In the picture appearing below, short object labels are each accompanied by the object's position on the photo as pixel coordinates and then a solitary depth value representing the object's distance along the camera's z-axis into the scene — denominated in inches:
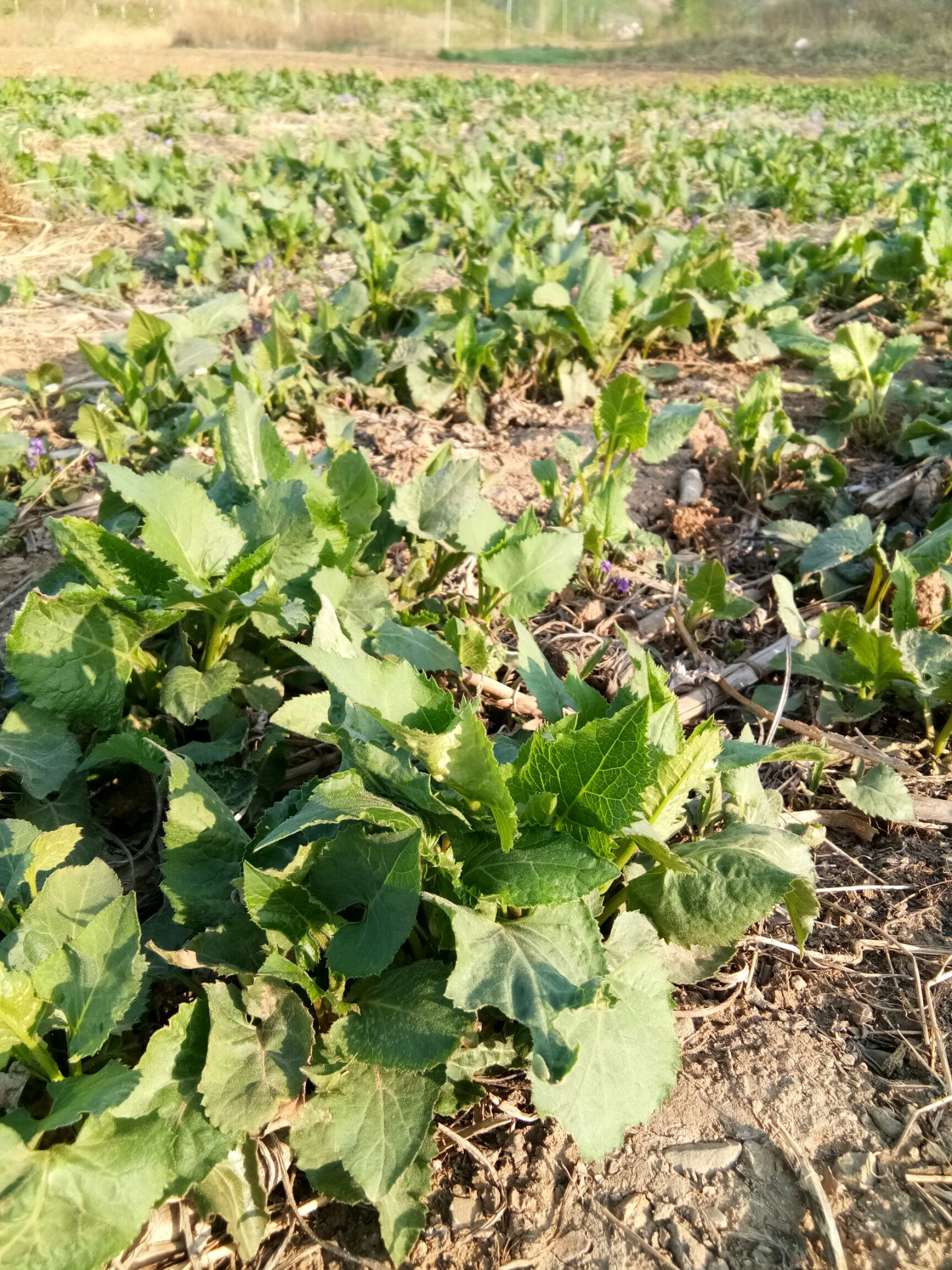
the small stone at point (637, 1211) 17.7
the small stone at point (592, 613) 33.5
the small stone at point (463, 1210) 18.0
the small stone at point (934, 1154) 18.5
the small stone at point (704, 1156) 18.5
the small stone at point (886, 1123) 19.1
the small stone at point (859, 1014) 21.4
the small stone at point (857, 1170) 18.2
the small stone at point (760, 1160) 18.4
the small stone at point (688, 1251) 17.1
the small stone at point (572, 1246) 17.4
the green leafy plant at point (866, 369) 42.8
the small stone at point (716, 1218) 17.6
